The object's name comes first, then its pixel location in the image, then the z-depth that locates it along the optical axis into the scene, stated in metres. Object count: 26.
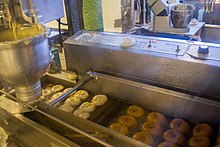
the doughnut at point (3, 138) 1.09
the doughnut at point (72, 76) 1.73
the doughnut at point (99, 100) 1.53
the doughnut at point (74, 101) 1.54
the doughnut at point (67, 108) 1.47
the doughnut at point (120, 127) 1.28
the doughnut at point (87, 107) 1.47
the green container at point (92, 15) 2.03
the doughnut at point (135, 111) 1.41
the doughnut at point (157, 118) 1.33
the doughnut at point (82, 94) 1.60
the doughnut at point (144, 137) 1.20
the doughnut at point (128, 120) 1.34
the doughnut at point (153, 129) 1.28
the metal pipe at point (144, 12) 2.58
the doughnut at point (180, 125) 1.26
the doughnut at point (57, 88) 1.71
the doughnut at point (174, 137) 1.20
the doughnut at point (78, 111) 1.45
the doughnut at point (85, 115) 1.41
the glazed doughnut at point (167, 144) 1.17
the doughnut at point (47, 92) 1.65
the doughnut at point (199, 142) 1.14
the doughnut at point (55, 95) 1.60
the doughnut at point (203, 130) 1.19
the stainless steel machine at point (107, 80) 0.98
